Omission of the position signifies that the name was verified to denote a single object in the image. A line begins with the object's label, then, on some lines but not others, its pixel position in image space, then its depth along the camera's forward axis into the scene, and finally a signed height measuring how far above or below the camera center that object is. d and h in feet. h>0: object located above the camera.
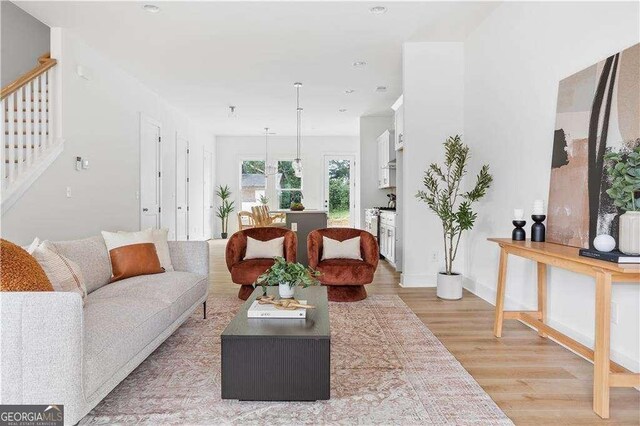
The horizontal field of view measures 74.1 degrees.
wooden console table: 7.00 -1.70
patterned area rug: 6.93 -3.48
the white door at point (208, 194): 35.40 +0.75
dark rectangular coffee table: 7.18 -2.76
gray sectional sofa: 5.61 -2.17
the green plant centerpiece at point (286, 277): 9.12 -1.59
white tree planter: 15.23 -2.95
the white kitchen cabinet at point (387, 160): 25.22 +2.74
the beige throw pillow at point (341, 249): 15.78 -1.69
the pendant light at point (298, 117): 22.61 +6.17
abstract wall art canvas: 8.25 +1.41
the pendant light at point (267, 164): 36.61 +3.53
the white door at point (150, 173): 21.93 +1.58
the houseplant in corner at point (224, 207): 37.76 -0.38
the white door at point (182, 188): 27.94 +0.98
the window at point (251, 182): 38.42 +1.90
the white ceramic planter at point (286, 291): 9.30 -1.93
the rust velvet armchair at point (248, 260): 14.98 -1.97
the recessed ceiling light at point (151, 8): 13.32 +6.17
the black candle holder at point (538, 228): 10.50 -0.58
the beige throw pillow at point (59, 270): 8.18 -1.37
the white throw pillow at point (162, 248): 12.32 -1.34
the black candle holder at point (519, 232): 11.03 -0.70
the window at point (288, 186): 38.32 +1.56
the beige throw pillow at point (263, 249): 15.70 -1.71
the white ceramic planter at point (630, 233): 7.02 -0.46
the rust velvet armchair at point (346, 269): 14.87 -2.29
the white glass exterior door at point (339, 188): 38.24 +1.40
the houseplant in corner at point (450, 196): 14.88 +0.33
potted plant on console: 6.97 +0.17
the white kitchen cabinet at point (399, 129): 20.56 +3.76
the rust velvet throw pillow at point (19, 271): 6.05 -1.05
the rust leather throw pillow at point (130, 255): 11.32 -1.45
